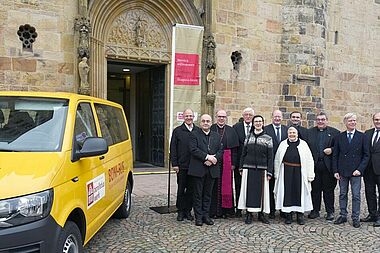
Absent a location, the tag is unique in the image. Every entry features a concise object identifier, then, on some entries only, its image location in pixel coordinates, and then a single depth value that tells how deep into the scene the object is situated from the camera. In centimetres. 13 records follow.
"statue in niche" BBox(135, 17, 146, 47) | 1178
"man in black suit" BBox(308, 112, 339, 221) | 671
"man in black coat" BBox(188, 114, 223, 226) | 599
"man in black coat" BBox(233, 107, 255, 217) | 666
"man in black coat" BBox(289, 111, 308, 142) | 686
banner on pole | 785
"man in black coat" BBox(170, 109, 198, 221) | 632
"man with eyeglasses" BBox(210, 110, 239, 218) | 655
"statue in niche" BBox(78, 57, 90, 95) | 1021
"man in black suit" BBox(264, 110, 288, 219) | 669
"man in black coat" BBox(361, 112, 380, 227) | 624
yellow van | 299
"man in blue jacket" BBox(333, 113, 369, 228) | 627
